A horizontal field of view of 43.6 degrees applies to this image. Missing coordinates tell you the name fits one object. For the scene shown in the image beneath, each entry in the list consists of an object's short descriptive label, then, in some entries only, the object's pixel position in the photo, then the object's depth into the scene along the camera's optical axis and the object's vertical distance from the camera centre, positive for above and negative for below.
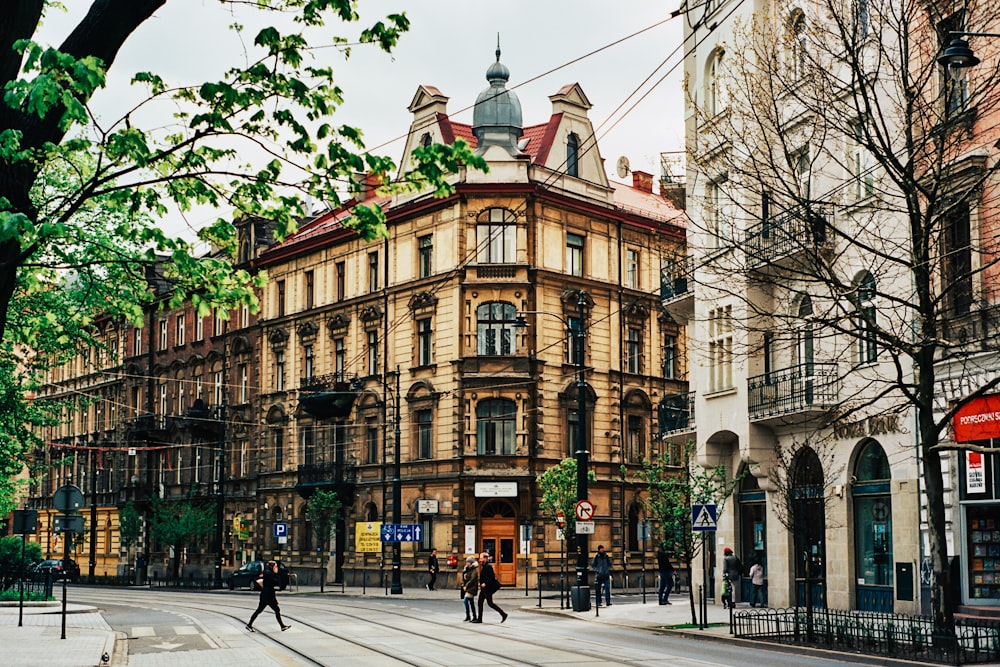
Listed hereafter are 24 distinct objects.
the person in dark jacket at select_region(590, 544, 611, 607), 35.78 -1.87
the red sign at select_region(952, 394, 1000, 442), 23.88 +1.60
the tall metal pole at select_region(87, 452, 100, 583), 77.61 -1.17
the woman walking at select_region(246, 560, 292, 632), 26.22 -1.72
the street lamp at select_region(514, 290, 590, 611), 32.77 +0.38
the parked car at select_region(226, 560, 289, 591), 55.19 -2.99
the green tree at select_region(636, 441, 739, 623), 27.81 +0.07
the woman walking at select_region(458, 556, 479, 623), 29.08 -1.87
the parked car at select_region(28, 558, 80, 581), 57.94 -3.11
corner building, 50.22 +6.56
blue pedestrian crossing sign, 24.98 -0.25
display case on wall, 24.52 -0.95
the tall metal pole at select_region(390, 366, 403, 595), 46.50 +0.02
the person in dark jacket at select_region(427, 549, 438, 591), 48.50 -2.34
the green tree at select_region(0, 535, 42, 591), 46.41 -2.14
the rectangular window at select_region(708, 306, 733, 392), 34.03 +3.76
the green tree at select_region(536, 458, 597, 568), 42.81 +0.56
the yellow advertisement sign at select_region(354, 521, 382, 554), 48.41 -1.17
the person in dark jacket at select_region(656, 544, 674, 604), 36.34 -2.11
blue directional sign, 45.97 -0.94
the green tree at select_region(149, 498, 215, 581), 63.44 -0.72
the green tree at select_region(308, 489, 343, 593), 52.62 -0.17
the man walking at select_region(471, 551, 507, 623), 28.73 -1.82
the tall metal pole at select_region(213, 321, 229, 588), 59.47 +0.53
